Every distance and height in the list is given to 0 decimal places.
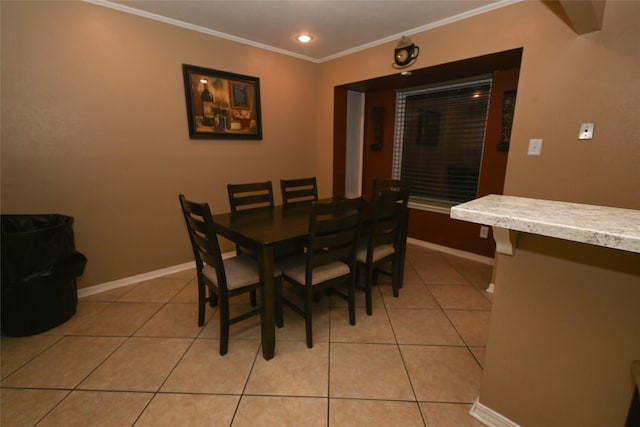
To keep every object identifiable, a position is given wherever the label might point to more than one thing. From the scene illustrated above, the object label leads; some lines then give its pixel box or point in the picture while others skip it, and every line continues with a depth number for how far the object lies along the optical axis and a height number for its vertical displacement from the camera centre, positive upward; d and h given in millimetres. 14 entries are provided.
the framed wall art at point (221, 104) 2699 +516
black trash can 1761 -768
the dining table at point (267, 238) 1590 -489
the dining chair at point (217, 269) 1567 -727
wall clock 2631 +967
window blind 3139 +194
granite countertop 721 -190
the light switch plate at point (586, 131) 1818 +162
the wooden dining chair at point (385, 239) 2061 -660
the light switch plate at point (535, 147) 2035 +63
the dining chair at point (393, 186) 2355 -301
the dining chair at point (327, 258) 1655 -649
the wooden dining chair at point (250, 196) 2357 -359
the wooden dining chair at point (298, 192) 2660 -358
